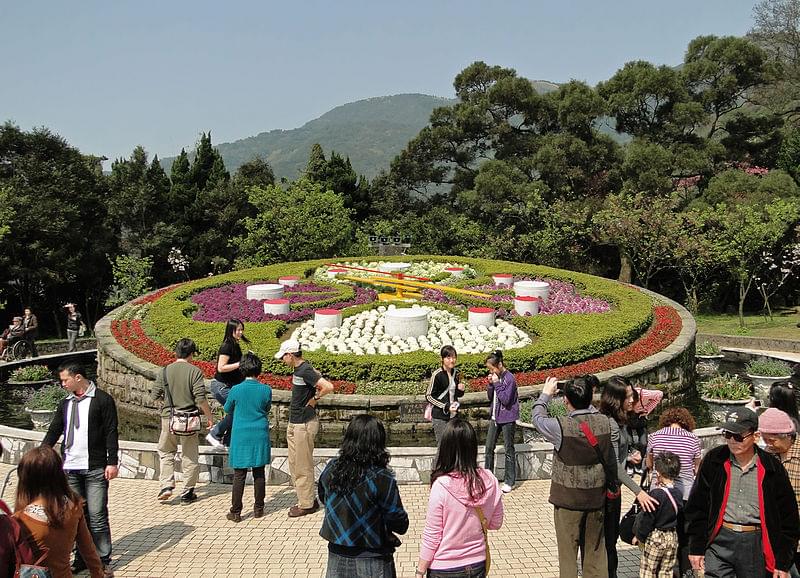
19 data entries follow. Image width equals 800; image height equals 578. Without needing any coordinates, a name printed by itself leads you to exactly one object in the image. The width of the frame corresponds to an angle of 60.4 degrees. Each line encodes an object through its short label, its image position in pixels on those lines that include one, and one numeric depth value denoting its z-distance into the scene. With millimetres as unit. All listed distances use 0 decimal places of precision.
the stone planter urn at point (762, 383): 11117
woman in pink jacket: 3545
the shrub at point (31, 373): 12383
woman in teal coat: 6020
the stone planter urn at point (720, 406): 9711
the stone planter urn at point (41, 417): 9500
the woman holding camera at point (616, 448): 4504
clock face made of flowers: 10562
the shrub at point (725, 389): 9984
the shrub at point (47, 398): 9531
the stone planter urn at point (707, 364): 13469
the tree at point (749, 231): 20766
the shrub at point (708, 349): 13845
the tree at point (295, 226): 24969
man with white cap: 6047
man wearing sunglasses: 3740
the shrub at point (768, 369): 11211
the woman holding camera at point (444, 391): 6598
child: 4125
